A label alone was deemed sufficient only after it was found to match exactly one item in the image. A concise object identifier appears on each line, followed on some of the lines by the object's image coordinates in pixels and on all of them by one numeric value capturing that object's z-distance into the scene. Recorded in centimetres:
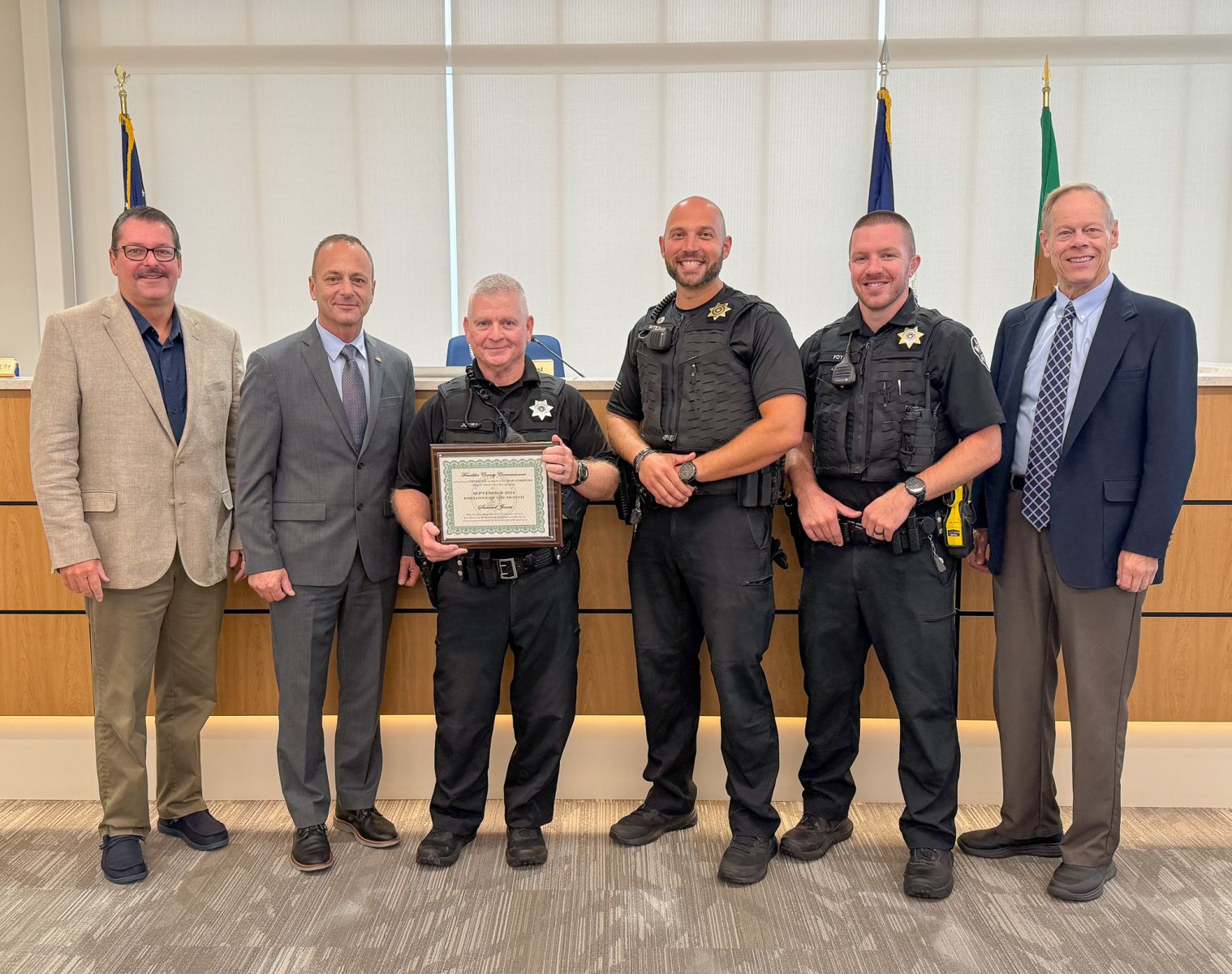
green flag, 514
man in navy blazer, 221
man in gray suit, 246
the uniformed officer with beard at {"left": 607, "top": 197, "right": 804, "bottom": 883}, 235
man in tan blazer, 239
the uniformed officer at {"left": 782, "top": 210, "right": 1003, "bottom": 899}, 230
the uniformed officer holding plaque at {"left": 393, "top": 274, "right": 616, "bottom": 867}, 241
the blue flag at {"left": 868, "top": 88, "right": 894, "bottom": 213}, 548
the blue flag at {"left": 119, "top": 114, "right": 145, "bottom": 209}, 556
